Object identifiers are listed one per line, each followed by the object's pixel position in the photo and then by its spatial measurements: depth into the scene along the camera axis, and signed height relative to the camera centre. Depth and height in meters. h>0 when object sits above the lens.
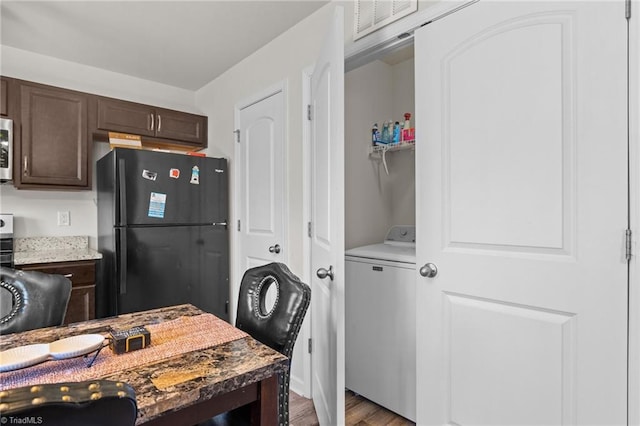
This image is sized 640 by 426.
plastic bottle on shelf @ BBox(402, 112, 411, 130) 2.30 +0.61
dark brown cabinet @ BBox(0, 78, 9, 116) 2.38 +0.83
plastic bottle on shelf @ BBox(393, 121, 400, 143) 2.37 +0.56
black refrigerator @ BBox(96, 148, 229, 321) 2.47 -0.16
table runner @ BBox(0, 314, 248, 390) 0.82 -0.41
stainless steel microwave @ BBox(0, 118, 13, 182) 2.37 +0.46
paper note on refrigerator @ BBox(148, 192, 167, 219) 2.59 +0.06
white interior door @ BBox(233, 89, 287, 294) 2.40 +0.23
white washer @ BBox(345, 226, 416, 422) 1.77 -0.66
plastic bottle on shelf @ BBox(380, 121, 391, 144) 2.44 +0.56
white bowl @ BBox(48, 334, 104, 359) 0.91 -0.38
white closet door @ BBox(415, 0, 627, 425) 1.09 -0.01
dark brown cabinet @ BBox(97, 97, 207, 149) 2.82 +0.82
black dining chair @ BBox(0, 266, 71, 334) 1.29 -0.35
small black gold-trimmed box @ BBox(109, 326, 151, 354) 0.97 -0.38
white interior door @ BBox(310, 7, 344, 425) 1.44 -0.06
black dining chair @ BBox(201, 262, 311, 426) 1.10 -0.38
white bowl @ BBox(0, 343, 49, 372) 0.85 -0.38
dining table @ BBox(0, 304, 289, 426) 0.77 -0.41
